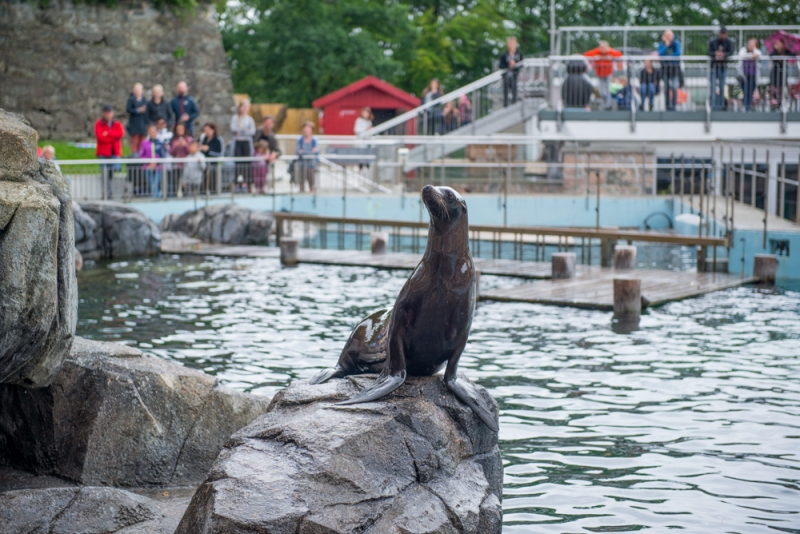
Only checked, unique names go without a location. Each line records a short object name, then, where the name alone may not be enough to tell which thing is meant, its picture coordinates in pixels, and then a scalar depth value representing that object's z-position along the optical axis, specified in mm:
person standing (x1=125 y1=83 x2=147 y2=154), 21859
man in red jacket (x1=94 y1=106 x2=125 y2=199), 20812
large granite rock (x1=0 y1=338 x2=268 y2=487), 6805
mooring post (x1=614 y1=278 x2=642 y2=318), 13141
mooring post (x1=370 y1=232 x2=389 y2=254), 19172
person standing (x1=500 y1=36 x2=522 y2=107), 25781
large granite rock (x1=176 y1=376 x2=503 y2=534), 4891
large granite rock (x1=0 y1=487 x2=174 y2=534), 5758
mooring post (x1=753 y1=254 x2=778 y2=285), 15773
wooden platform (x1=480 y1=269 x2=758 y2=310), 14253
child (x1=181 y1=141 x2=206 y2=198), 21984
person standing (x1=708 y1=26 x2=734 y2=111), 23828
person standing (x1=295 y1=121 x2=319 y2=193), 24266
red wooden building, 33844
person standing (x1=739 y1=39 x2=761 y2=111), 23922
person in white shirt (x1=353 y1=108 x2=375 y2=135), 27734
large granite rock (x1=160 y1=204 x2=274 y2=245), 21266
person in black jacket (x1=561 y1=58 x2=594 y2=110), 25359
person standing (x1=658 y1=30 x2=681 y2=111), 24438
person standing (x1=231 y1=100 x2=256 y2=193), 23656
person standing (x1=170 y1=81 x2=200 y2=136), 22703
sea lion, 5832
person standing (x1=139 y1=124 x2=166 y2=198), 21409
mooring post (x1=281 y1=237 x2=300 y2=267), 18484
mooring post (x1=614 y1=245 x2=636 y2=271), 17328
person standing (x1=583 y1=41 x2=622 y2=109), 24516
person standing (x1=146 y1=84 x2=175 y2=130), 22344
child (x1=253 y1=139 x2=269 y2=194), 23797
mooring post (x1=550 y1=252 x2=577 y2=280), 16172
